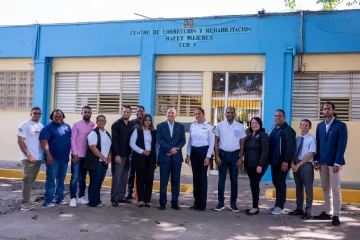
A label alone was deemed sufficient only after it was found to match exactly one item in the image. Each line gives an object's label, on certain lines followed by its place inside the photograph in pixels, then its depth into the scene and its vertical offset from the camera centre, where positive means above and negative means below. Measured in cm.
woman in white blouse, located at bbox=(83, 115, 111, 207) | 720 -66
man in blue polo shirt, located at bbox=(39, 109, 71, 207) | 711 -49
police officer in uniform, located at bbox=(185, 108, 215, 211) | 727 -53
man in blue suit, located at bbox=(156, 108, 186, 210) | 729 -54
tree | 1500 +471
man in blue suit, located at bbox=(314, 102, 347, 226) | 640 -45
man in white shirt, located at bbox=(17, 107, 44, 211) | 701 -56
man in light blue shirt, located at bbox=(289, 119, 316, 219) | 682 -59
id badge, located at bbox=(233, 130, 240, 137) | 723 -14
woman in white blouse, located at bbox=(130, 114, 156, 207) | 736 -63
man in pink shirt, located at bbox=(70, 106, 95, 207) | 727 -46
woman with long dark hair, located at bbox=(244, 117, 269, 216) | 691 -50
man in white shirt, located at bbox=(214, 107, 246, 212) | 720 -48
